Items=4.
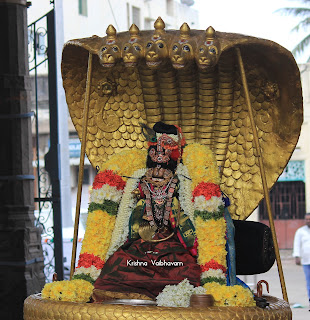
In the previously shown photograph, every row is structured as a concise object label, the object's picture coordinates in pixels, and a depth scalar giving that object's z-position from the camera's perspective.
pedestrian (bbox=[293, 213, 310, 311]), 9.38
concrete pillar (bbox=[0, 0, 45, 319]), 6.73
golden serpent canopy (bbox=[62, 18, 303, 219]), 4.46
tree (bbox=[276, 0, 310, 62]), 19.64
